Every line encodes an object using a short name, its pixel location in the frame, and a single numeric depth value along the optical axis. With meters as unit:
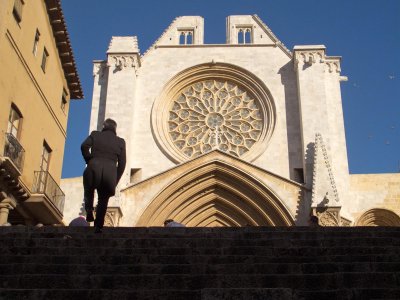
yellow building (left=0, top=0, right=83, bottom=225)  15.03
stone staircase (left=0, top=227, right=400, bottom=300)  5.38
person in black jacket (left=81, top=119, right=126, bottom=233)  8.12
